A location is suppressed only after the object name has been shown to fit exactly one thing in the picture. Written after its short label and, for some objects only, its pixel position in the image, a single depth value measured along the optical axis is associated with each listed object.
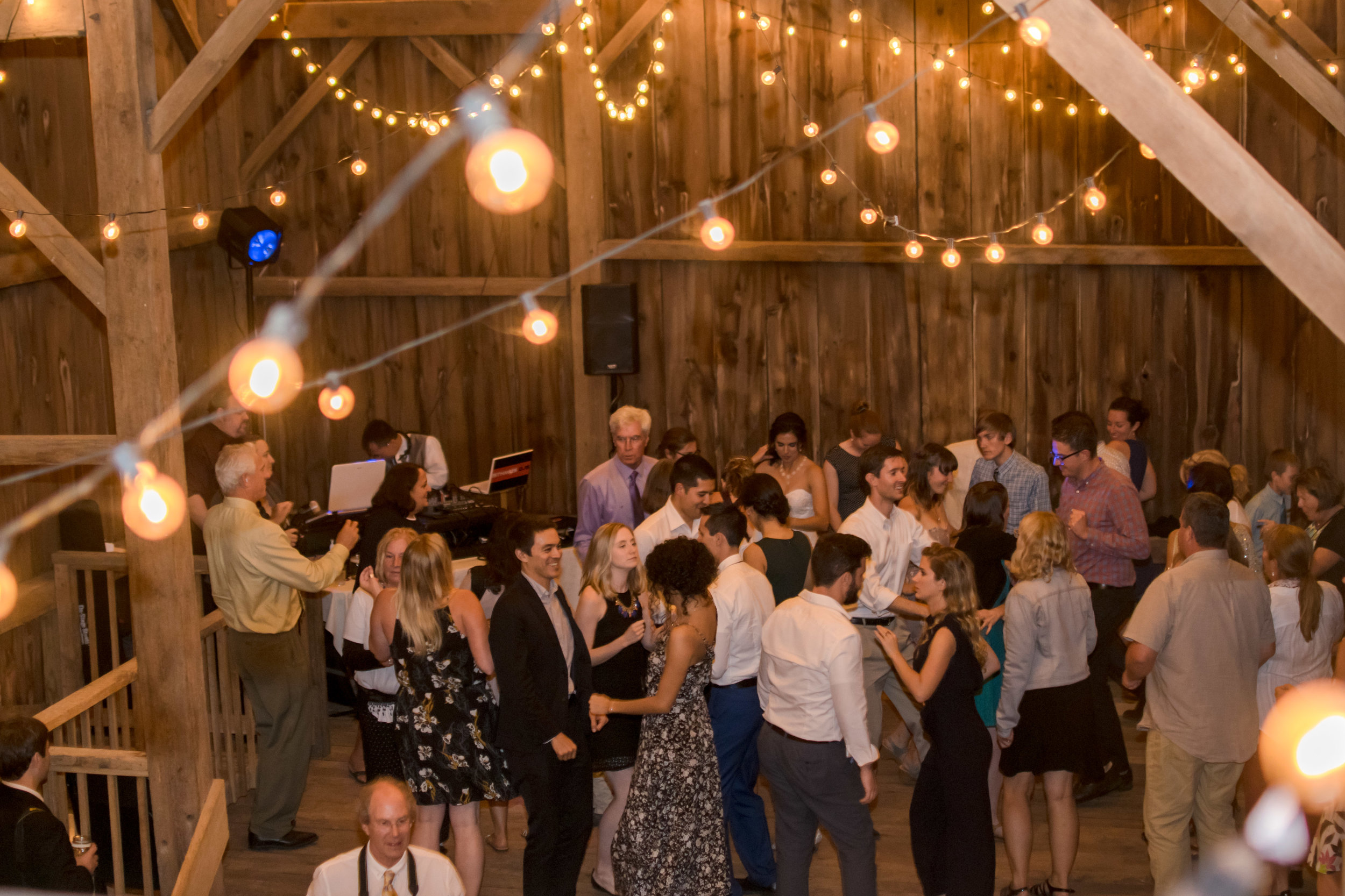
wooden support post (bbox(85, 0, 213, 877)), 4.39
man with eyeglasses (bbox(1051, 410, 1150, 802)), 5.38
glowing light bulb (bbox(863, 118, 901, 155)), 4.14
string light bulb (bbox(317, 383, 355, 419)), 8.23
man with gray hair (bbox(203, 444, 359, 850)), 4.94
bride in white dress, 6.16
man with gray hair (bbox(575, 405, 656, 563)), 6.00
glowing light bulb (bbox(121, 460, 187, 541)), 4.08
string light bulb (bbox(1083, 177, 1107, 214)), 5.57
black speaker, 7.96
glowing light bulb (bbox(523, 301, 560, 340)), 5.08
